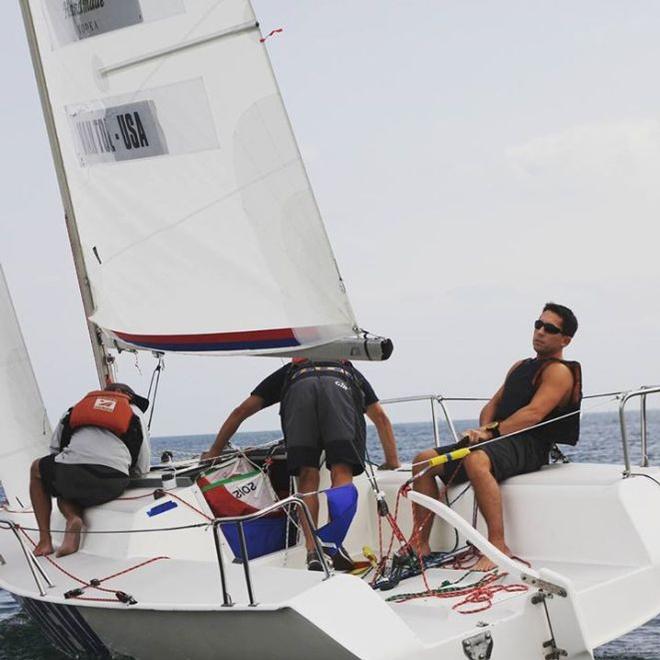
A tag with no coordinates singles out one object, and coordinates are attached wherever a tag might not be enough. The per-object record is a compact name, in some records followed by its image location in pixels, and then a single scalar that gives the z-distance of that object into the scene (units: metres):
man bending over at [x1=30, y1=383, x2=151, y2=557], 12.98
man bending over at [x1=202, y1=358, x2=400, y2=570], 12.84
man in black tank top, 12.45
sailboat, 9.98
